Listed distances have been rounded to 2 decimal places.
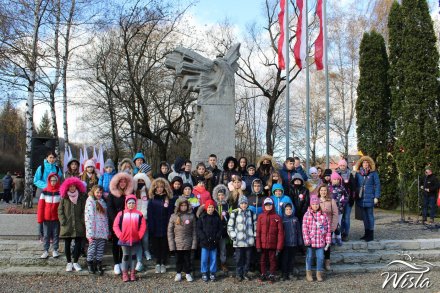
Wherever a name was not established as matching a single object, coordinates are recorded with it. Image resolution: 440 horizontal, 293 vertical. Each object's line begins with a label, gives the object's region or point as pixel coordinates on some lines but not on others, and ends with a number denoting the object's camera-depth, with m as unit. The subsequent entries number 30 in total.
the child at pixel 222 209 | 6.96
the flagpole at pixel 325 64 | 12.39
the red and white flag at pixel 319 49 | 12.67
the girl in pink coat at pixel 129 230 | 6.54
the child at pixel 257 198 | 6.99
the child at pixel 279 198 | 6.96
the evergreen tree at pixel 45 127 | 50.04
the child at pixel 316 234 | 6.69
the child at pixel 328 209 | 7.14
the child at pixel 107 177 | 7.48
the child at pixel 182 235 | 6.66
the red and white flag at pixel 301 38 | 12.37
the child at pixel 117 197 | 6.89
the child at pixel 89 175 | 7.55
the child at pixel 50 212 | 7.14
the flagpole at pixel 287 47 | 11.90
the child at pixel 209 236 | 6.61
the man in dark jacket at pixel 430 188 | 12.66
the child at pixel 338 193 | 8.02
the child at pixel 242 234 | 6.64
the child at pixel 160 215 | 6.93
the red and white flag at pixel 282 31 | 12.38
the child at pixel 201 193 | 7.38
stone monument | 10.27
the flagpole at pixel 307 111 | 12.18
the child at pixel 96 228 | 6.68
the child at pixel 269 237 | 6.55
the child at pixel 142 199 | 7.00
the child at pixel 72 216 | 6.81
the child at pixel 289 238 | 6.69
